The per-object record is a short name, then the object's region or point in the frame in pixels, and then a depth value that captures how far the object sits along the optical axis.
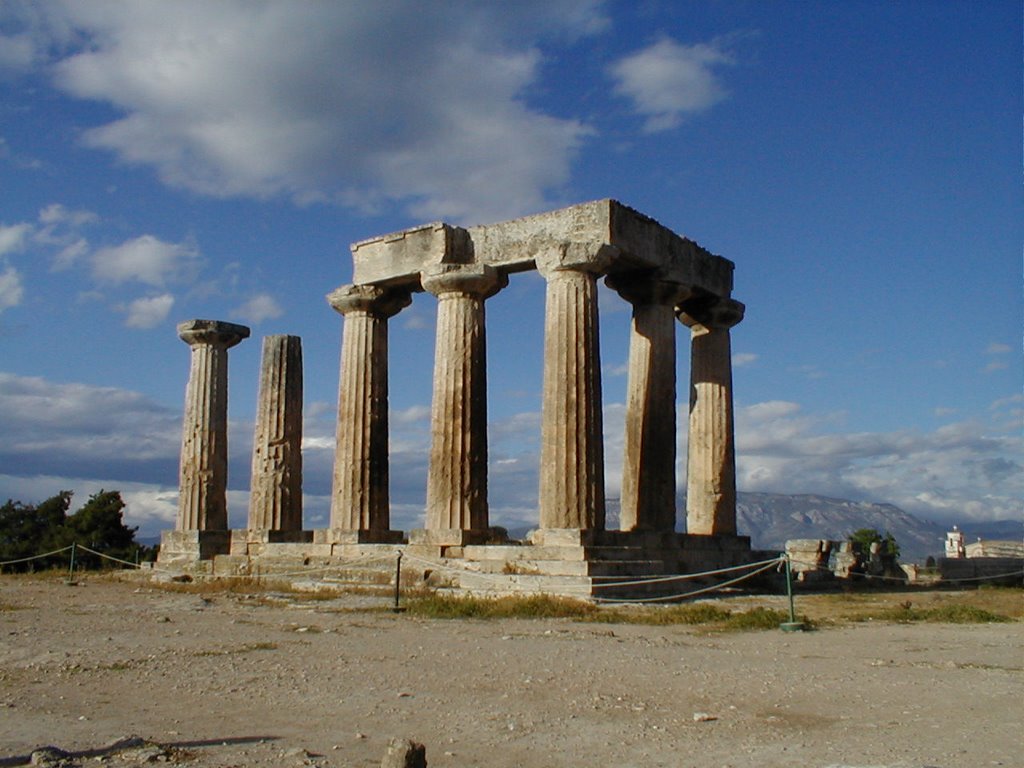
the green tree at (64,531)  37.03
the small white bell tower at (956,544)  47.50
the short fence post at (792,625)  14.84
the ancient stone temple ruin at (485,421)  21.58
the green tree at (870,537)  59.41
